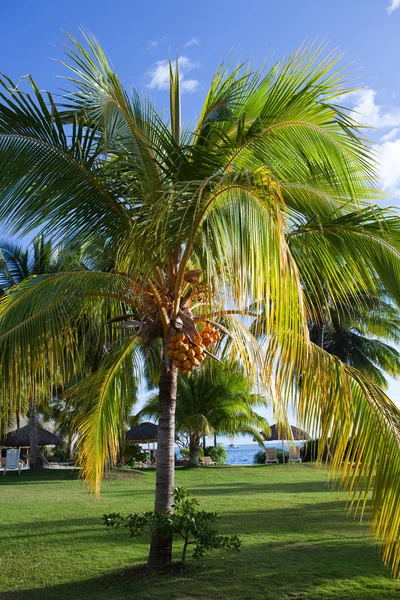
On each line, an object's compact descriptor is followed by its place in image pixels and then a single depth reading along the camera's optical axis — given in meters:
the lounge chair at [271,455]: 27.48
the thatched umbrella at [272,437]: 33.69
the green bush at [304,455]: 25.57
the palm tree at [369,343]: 26.86
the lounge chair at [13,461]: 19.94
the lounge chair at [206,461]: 27.07
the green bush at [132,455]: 23.25
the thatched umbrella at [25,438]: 27.56
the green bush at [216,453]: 29.86
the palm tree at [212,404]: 23.30
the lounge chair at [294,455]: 27.33
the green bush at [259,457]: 31.08
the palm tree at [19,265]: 20.27
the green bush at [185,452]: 29.29
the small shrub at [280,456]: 30.14
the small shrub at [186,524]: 6.13
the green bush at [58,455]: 36.38
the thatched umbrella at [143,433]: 27.70
